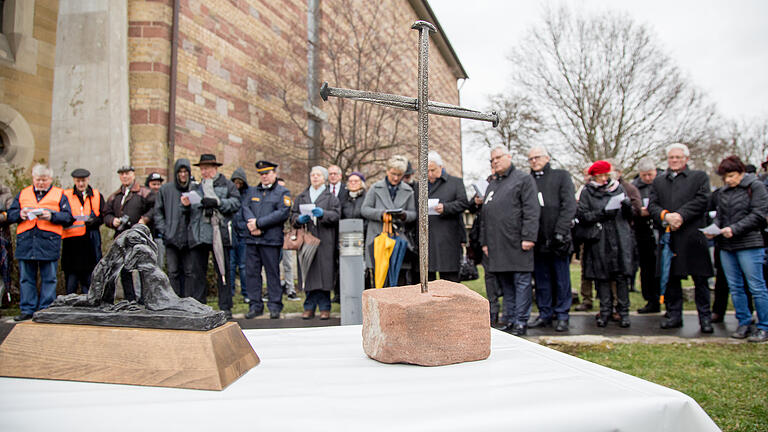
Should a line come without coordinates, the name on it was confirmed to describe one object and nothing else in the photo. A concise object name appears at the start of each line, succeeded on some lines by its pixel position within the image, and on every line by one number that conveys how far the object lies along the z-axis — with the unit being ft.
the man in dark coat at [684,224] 17.31
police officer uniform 20.44
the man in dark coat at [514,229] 16.52
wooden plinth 4.75
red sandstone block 5.67
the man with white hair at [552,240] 17.70
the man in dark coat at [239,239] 25.03
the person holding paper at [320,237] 19.92
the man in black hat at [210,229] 19.93
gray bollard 15.29
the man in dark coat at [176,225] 20.07
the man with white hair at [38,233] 19.84
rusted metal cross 6.48
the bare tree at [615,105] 62.34
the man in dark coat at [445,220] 17.94
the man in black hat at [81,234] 21.50
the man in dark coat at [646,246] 22.07
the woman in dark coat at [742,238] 15.88
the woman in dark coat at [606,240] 18.60
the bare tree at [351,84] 41.11
